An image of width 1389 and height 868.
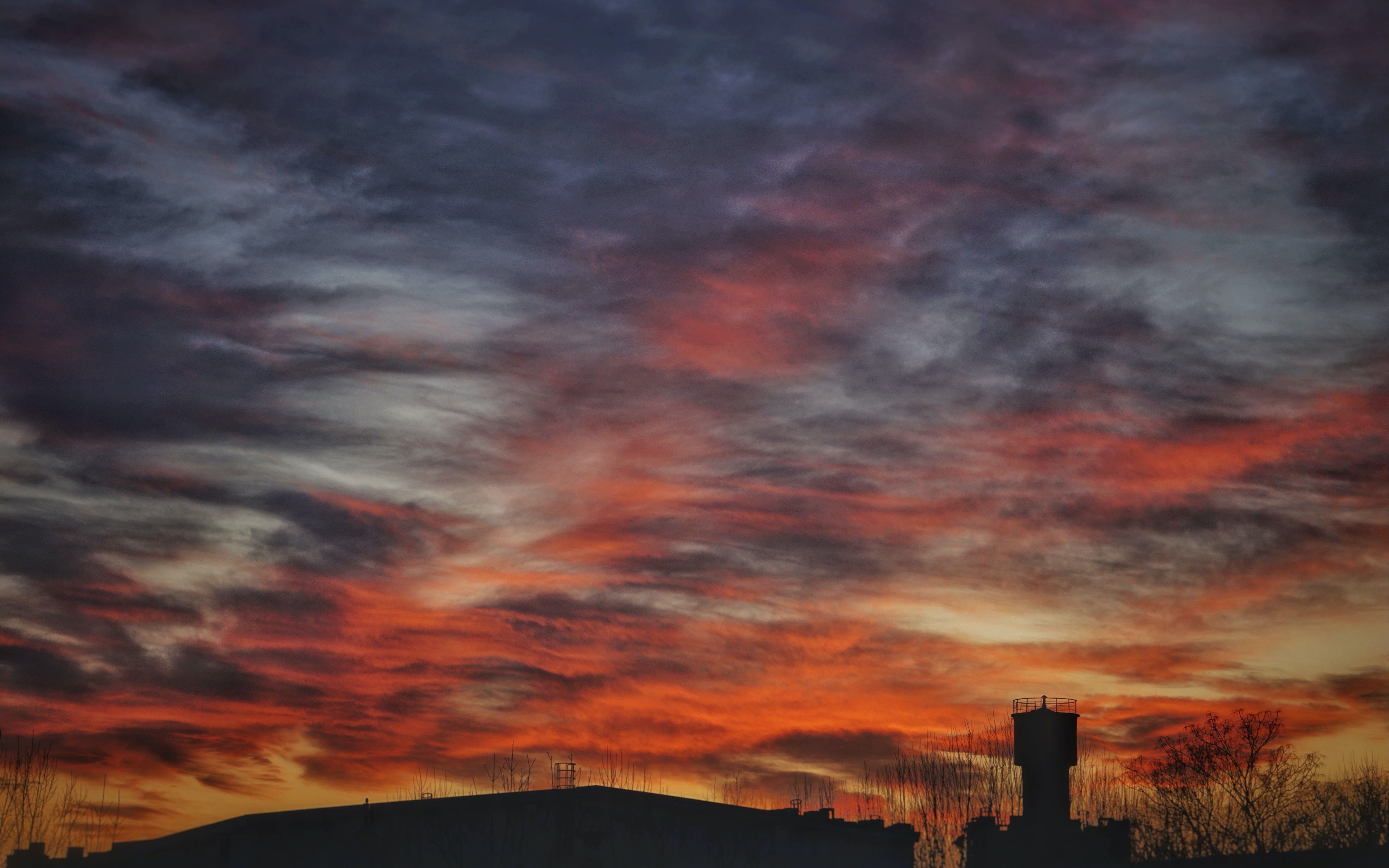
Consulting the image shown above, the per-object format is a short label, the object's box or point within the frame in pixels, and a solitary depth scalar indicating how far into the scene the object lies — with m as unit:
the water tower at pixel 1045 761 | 57.06
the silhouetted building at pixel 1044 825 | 56.31
